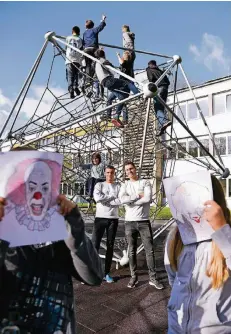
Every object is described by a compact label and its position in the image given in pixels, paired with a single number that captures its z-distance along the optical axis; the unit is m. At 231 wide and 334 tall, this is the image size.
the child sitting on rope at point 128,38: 7.21
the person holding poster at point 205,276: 1.82
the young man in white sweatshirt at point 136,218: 5.15
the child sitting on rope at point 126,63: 6.37
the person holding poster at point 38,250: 1.56
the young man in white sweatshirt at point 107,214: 5.43
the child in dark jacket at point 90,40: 6.08
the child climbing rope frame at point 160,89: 6.04
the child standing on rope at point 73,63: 5.89
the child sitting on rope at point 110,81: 5.62
